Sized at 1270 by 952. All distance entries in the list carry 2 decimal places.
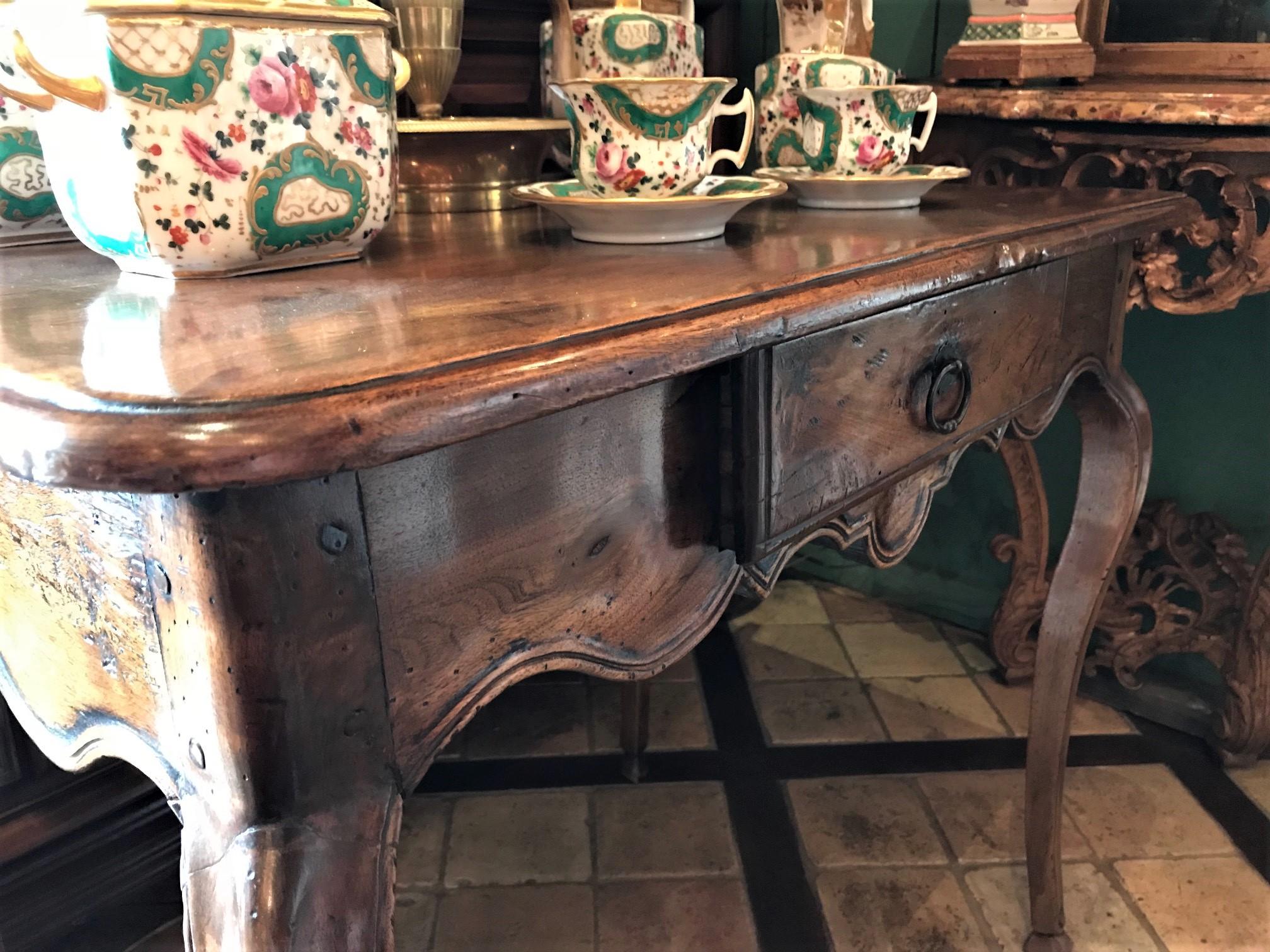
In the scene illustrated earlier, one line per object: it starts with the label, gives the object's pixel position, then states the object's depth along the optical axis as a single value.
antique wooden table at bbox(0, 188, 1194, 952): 0.31
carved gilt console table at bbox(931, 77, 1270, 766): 0.95
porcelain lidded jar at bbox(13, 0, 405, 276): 0.44
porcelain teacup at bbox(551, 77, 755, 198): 0.58
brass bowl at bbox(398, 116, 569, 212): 0.76
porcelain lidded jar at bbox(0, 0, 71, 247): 0.56
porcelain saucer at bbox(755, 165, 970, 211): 0.71
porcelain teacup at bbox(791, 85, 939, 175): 0.72
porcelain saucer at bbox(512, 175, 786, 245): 0.57
